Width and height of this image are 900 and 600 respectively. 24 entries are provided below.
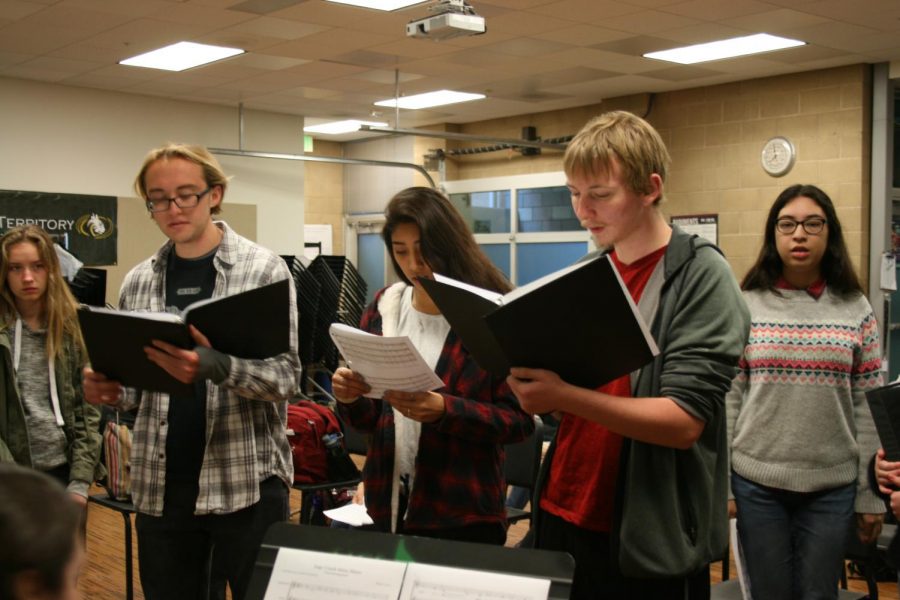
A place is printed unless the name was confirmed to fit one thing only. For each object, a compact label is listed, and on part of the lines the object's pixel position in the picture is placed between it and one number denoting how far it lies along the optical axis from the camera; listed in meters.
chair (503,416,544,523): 3.60
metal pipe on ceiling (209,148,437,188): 9.53
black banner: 8.36
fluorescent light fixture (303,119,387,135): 11.08
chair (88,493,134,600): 3.75
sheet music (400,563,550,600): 1.22
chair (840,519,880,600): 3.12
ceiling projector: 4.89
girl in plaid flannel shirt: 2.10
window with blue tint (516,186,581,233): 10.09
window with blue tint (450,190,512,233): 10.69
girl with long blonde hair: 3.12
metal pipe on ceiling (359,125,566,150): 8.68
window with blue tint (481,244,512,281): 10.70
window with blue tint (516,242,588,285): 10.01
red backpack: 3.97
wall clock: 7.99
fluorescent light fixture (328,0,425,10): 5.85
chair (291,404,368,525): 3.63
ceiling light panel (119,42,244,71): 7.19
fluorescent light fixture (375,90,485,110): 9.28
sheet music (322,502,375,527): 3.07
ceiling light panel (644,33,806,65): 6.91
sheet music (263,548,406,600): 1.27
